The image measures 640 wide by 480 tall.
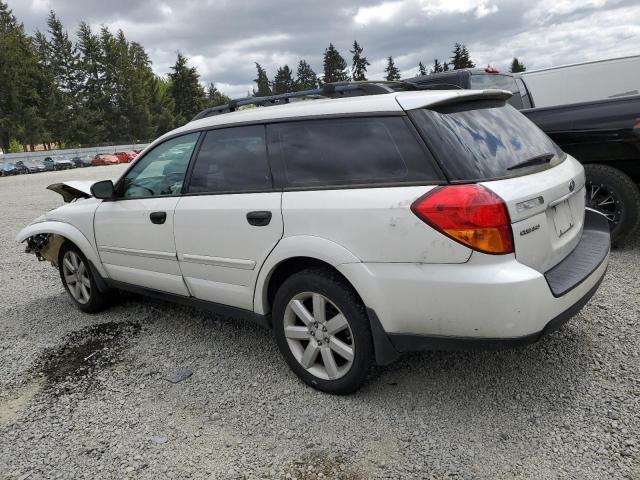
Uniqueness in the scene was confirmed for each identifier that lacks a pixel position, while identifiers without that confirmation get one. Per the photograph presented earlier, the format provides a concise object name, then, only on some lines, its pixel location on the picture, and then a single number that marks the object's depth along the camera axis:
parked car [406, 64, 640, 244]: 4.69
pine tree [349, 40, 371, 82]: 94.25
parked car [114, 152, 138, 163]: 48.48
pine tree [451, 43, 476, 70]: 82.56
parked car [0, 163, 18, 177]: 37.89
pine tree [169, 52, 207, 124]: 78.50
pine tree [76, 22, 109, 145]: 69.75
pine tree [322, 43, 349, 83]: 91.56
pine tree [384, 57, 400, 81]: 98.06
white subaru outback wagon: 2.34
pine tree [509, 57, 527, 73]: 98.69
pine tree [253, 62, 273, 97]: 126.94
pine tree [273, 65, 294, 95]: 116.94
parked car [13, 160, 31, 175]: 40.19
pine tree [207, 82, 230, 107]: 104.66
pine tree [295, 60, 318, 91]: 117.57
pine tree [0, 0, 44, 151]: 59.91
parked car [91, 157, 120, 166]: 46.81
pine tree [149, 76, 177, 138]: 75.50
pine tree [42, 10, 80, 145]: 66.06
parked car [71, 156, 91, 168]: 46.44
